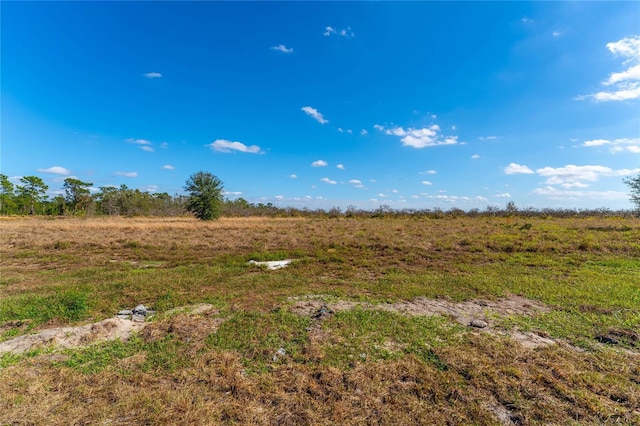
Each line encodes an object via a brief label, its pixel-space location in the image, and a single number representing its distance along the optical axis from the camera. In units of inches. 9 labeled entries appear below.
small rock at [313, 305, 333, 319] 203.9
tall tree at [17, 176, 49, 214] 2258.9
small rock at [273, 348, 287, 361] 148.9
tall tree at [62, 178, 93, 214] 2274.4
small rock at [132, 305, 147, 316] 208.1
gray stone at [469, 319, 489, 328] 191.7
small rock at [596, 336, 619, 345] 167.6
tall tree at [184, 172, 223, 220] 1421.0
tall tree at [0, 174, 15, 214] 2233.0
